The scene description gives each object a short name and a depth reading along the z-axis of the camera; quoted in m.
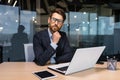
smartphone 1.51
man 1.98
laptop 1.54
